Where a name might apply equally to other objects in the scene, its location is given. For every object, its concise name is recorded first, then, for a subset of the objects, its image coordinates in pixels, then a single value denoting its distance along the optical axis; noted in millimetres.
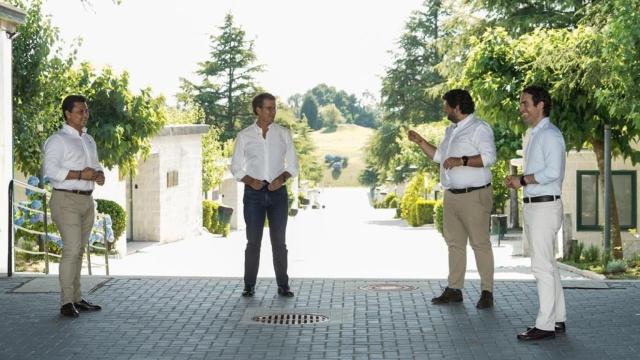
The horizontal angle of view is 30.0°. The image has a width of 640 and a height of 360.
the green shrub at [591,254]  21766
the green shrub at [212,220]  41375
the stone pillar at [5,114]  13789
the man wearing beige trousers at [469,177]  10055
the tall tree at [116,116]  26672
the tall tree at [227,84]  85562
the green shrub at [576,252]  22053
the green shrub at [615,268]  18641
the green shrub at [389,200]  88062
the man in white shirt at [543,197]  8547
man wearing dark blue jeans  10945
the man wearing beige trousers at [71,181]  9711
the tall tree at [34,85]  20891
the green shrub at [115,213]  25688
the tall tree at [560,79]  20656
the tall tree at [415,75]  70812
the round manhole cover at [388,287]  11594
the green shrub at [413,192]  53656
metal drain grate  9594
